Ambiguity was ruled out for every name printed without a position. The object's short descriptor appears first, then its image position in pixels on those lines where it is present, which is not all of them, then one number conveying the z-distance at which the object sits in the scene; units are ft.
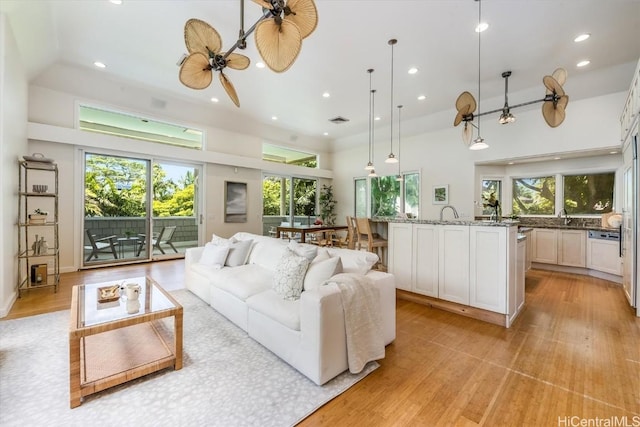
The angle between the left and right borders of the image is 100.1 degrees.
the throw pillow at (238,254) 12.18
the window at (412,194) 25.14
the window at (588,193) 18.31
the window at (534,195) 20.68
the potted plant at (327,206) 32.42
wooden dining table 18.56
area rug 5.42
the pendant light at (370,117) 15.90
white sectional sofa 6.44
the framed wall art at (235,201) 24.50
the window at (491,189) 22.52
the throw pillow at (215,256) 12.05
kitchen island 9.93
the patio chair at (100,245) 18.30
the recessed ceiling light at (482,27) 11.34
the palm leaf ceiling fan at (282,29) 5.88
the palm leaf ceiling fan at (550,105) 11.20
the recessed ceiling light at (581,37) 12.04
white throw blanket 6.86
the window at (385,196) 27.27
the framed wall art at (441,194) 22.98
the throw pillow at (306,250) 9.04
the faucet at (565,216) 19.54
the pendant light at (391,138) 12.73
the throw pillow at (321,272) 8.12
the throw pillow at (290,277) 8.17
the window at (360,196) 30.03
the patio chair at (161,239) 20.40
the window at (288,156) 28.19
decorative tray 7.82
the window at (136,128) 18.28
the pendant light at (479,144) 12.44
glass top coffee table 5.93
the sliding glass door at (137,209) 18.48
